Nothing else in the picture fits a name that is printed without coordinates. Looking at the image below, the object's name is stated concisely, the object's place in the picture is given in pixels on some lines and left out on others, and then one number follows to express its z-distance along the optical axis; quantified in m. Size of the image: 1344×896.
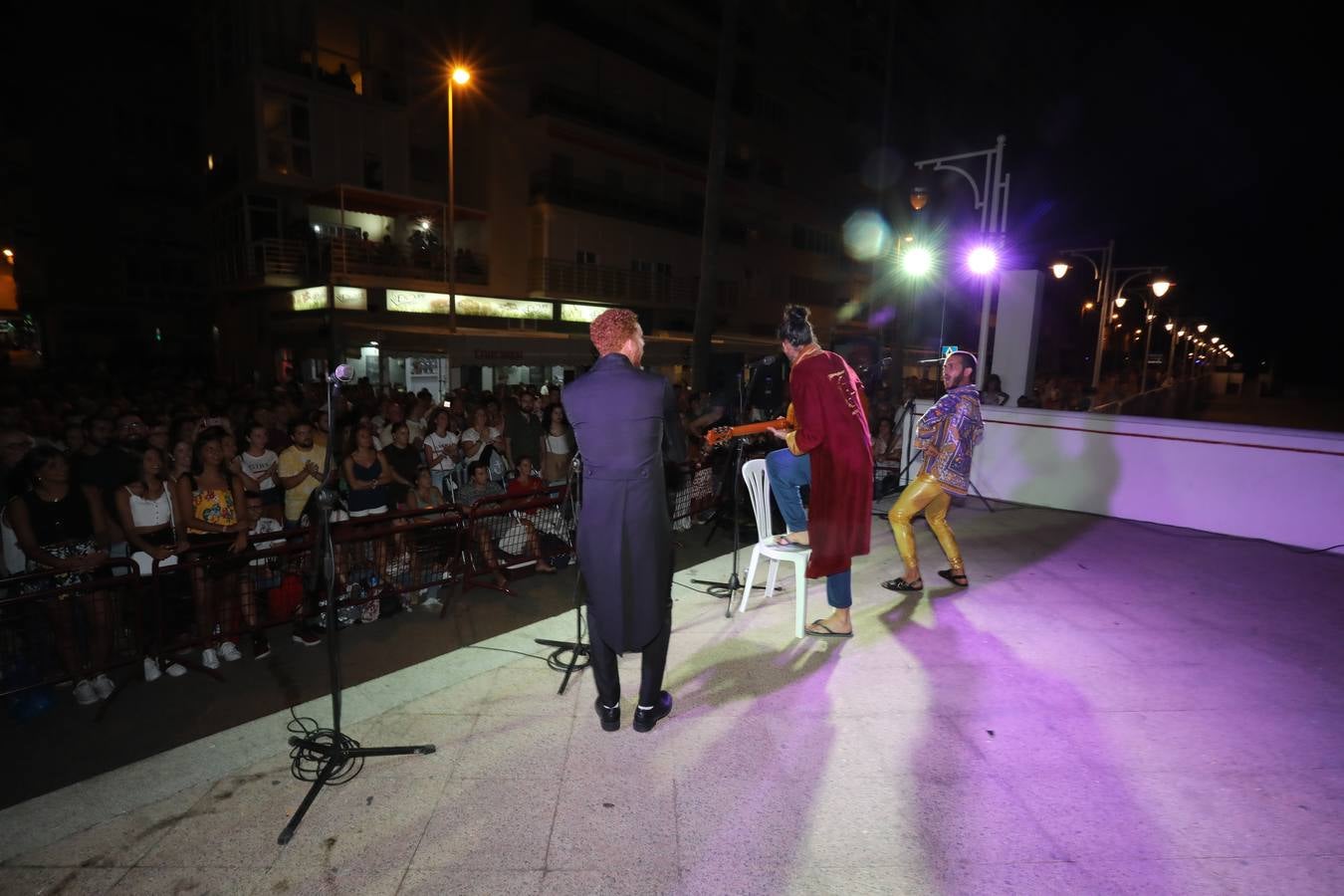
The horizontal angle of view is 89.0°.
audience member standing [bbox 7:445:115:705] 4.18
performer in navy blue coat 3.18
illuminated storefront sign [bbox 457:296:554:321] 22.67
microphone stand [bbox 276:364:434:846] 3.04
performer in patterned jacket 5.35
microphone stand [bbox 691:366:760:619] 5.16
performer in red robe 4.31
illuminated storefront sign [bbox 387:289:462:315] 21.14
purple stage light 9.58
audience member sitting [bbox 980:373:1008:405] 10.34
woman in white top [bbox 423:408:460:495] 7.96
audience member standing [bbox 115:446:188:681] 4.82
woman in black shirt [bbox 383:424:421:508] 7.07
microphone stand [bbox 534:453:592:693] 3.90
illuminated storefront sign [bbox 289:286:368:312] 19.80
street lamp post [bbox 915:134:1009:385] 9.32
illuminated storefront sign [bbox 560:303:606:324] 25.25
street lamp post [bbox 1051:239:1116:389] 16.69
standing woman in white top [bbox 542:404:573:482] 8.54
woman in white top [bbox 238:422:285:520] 6.23
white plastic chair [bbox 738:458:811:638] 4.50
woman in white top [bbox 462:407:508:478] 8.63
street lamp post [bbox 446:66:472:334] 16.83
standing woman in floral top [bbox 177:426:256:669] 4.61
